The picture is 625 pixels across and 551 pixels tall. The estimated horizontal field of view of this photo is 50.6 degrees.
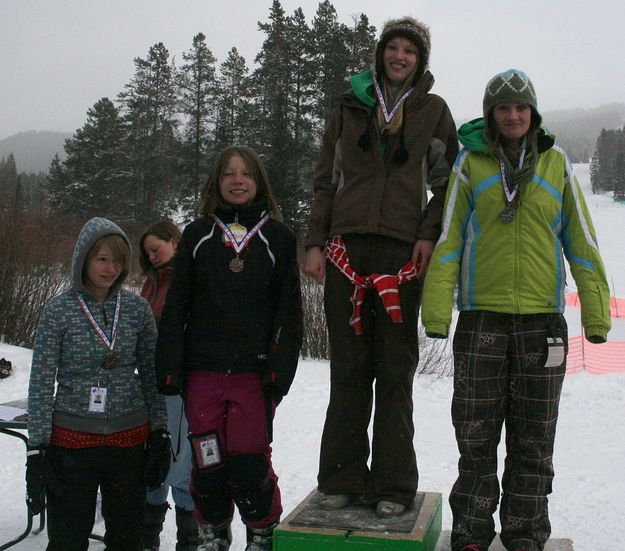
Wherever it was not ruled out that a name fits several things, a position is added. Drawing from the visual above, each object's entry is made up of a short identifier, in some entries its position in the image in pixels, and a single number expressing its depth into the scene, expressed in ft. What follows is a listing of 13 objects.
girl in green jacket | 9.12
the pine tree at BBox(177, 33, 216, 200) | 108.99
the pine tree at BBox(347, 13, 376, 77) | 87.10
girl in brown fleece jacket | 9.77
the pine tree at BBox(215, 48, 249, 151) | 105.09
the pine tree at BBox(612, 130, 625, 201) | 244.01
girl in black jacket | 9.61
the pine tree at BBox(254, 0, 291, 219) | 83.71
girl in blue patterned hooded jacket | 9.78
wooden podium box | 8.76
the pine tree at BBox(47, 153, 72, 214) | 103.71
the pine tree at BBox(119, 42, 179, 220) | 116.06
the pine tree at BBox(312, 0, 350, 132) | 88.43
